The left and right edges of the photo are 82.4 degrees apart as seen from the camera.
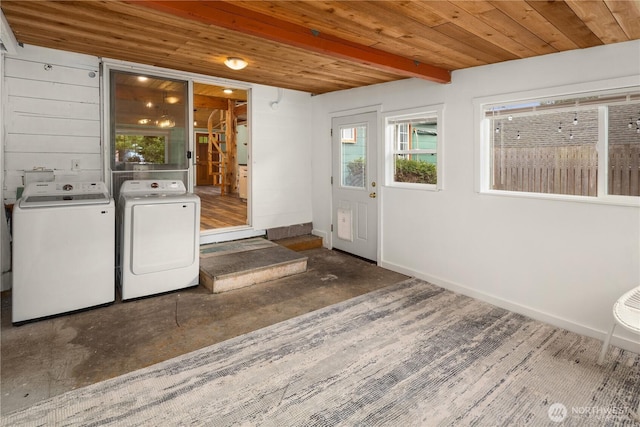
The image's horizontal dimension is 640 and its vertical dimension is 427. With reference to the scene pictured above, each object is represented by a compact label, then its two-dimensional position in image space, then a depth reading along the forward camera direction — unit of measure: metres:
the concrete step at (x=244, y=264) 3.78
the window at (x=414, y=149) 4.05
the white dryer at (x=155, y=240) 3.39
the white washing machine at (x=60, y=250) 2.88
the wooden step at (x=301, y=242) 5.21
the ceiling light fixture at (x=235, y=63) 3.52
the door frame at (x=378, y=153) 4.54
